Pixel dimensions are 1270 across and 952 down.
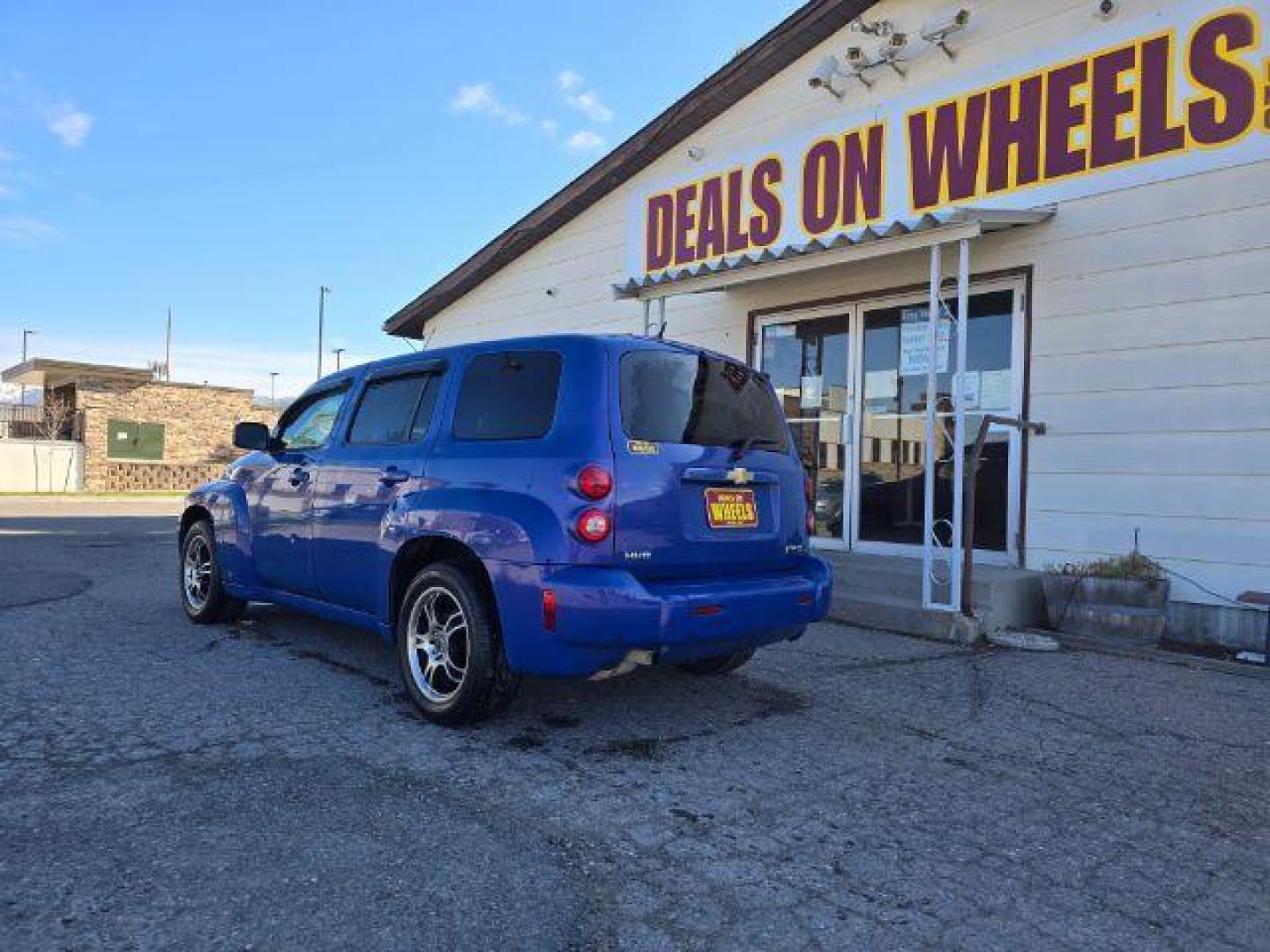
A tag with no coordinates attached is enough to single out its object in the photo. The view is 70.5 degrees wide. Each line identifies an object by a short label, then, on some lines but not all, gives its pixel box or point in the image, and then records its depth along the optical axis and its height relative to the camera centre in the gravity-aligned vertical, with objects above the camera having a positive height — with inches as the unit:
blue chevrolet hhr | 144.3 -7.7
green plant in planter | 252.8 -22.6
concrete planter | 244.2 -33.0
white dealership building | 251.6 +73.9
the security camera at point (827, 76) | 349.7 +159.6
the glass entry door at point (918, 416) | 301.9 +24.5
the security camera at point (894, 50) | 327.6 +159.9
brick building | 1200.8 +58.7
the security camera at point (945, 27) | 312.2 +160.8
